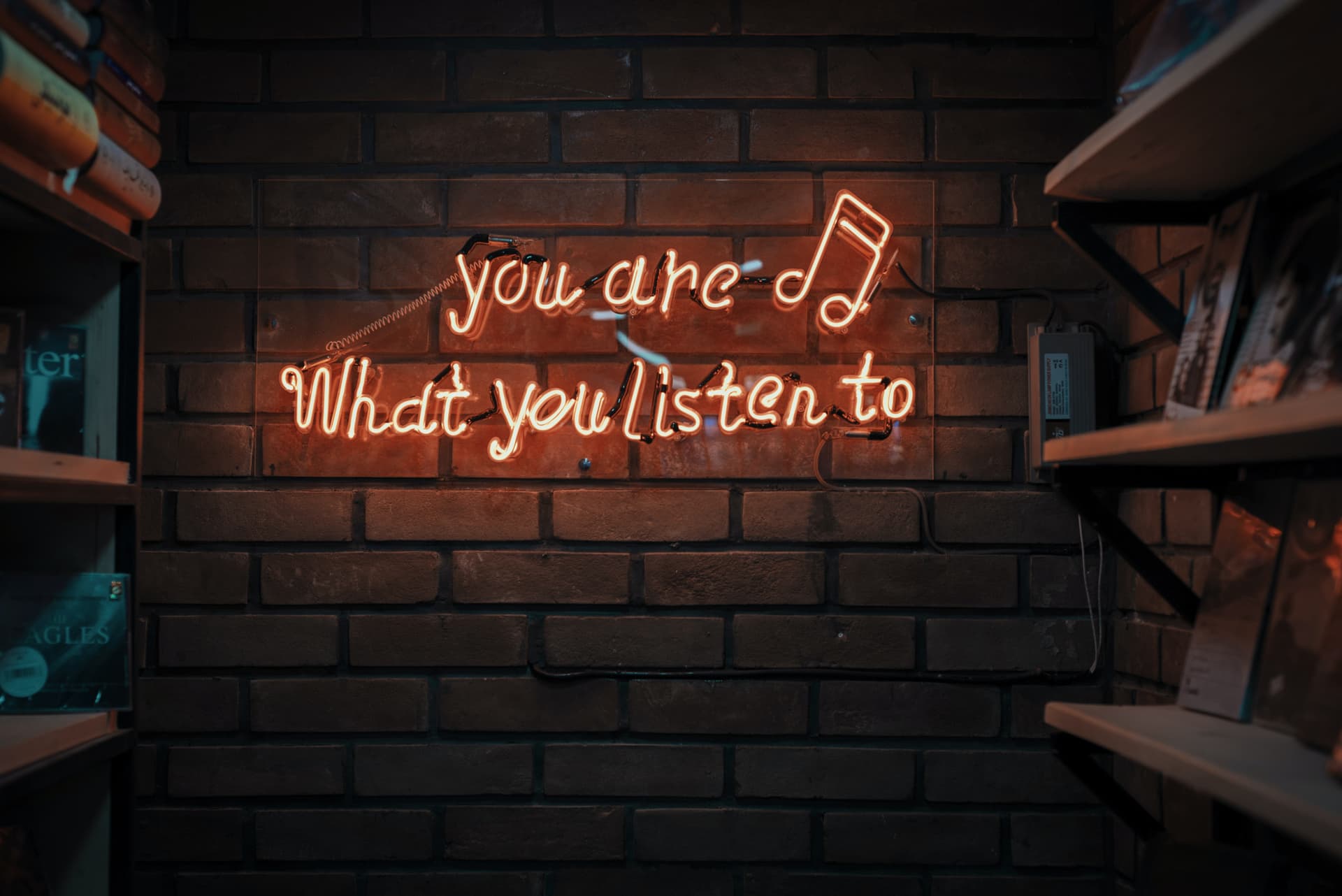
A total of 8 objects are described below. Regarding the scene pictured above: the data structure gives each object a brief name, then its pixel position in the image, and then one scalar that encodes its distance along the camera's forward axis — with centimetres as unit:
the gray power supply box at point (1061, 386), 213
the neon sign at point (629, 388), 216
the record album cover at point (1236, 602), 130
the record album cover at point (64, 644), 154
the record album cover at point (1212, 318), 127
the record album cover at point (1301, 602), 118
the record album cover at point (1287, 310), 113
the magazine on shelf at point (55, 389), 157
